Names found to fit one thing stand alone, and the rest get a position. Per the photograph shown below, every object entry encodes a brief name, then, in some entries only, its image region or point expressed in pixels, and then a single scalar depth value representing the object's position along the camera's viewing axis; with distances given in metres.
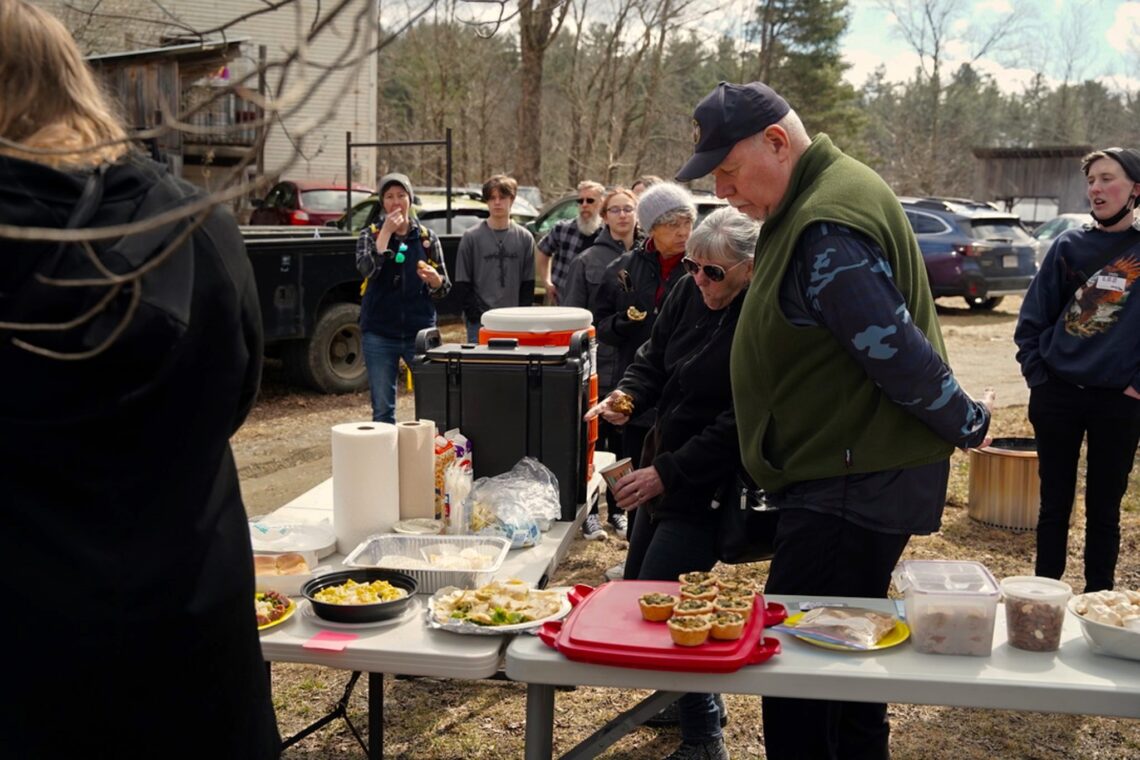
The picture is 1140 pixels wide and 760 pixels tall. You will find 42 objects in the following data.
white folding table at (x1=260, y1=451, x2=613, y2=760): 2.37
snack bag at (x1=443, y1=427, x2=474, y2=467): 3.46
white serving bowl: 2.27
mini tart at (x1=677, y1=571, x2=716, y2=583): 2.59
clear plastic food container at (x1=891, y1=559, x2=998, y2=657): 2.32
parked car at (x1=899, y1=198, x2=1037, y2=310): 15.89
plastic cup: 3.39
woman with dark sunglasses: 3.22
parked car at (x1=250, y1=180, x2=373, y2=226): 15.96
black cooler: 3.54
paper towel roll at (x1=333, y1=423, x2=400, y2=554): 3.04
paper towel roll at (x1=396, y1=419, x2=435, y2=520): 3.19
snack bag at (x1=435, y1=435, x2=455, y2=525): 3.28
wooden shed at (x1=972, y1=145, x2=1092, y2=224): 42.22
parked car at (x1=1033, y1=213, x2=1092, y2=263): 22.33
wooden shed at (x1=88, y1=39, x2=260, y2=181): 8.62
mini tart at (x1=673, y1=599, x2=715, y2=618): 2.34
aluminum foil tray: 2.78
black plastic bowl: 2.51
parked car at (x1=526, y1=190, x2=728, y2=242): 14.36
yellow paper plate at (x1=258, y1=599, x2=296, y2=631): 2.50
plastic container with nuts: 2.36
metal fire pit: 6.15
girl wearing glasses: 6.08
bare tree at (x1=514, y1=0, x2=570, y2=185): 17.27
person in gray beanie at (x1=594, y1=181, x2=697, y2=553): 4.91
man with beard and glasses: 7.01
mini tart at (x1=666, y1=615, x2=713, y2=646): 2.25
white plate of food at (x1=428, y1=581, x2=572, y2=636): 2.44
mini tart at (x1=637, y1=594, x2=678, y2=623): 2.41
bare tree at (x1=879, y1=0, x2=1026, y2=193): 41.16
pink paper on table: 2.42
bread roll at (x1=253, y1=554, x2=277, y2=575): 2.77
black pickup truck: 8.43
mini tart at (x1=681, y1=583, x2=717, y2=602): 2.44
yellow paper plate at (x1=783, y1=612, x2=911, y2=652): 2.32
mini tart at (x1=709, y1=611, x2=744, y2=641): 2.27
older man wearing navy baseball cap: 2.37
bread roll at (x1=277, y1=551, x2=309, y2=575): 2.79
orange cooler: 3.96
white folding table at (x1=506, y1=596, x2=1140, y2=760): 2.18
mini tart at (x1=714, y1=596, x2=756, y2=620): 2.36
